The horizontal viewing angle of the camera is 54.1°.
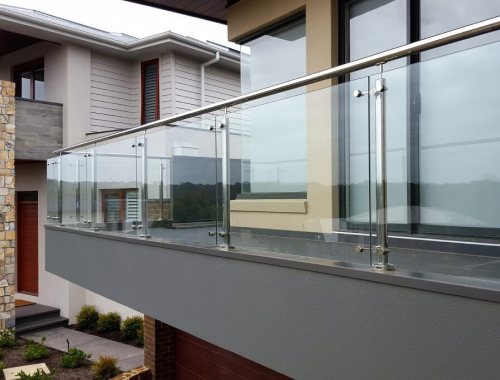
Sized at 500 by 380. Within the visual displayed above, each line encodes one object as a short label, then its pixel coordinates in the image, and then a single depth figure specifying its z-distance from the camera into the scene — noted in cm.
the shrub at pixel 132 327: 1261
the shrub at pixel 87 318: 1375
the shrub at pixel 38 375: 942
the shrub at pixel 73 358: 1085
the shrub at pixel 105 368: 989
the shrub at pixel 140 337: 1218
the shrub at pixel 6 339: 1225
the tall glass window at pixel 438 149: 236
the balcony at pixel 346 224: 238
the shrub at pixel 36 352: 1130
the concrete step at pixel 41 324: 1345
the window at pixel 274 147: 338
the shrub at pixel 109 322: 1330
